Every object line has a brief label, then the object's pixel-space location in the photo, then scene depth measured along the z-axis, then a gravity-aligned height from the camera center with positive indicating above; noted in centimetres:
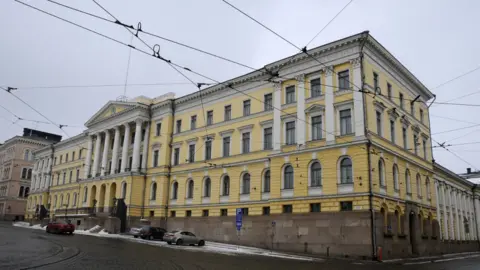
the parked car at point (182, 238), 3678 -144
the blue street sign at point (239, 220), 3058 +28
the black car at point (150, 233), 4169 -117
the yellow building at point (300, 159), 3250 +626
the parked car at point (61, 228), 4362 -99
